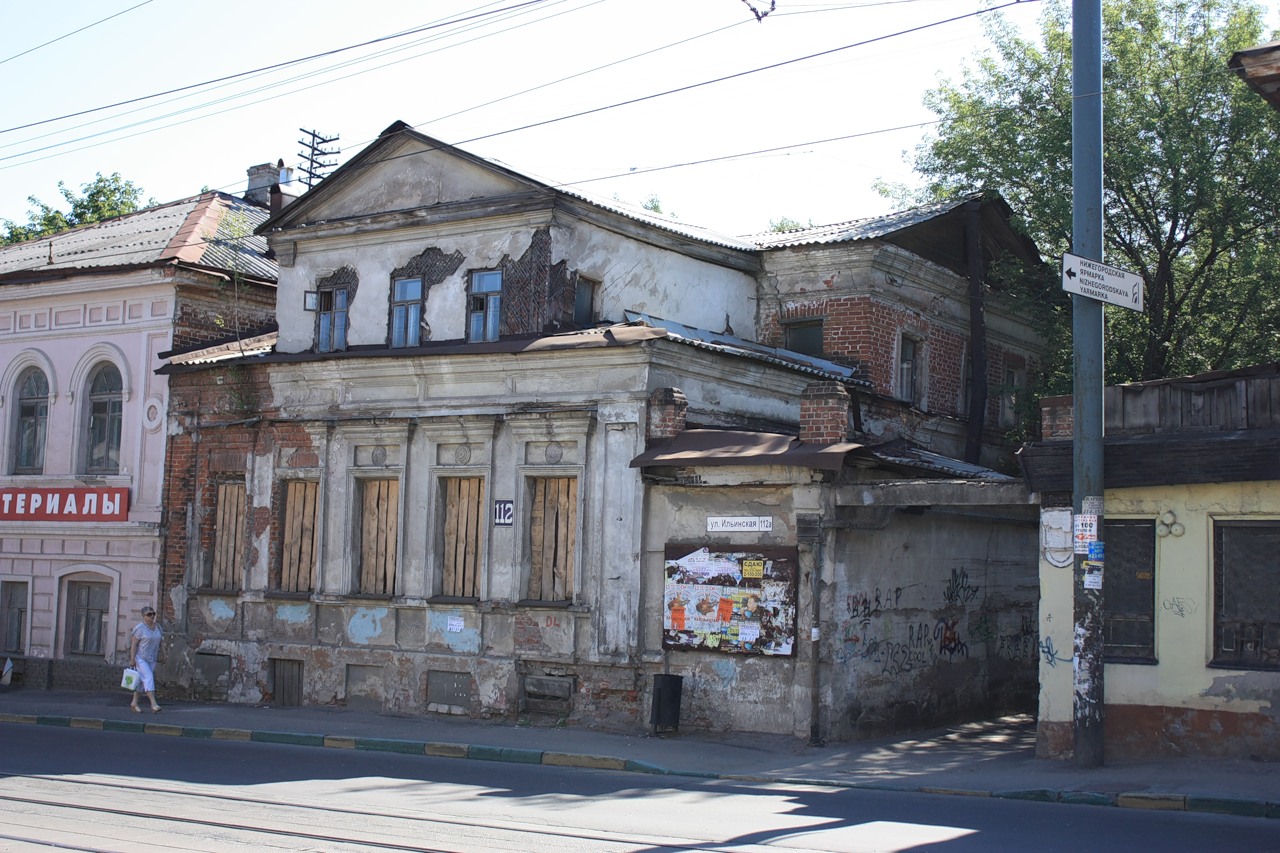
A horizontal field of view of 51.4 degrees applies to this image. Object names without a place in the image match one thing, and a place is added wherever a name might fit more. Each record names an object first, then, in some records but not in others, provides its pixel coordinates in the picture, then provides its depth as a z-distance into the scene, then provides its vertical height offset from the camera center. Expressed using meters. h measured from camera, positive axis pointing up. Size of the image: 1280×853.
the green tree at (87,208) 39.50 +10.21
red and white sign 23.08 +0.71
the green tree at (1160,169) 20.77 +6.58
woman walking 19.47 -1.56
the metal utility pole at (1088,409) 13.14 +1.65
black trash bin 16.55 -1.72
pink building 22.95 +2.29
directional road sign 12.84 +2.87
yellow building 12.99 +0.09
